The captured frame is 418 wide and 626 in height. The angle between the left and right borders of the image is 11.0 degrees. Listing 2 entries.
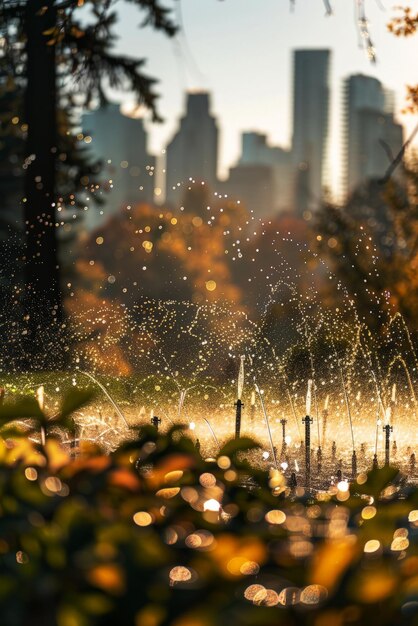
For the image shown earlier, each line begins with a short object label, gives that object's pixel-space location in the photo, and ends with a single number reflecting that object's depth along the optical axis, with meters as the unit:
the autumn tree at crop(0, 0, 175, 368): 33.34
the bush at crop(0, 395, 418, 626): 3.58
